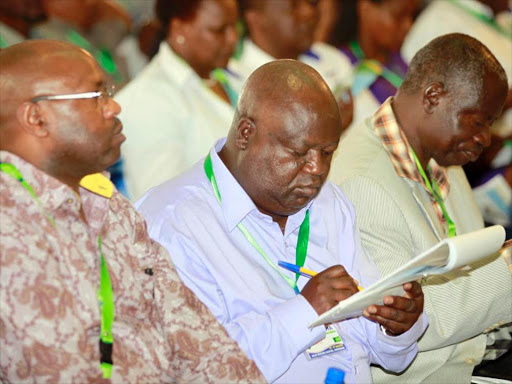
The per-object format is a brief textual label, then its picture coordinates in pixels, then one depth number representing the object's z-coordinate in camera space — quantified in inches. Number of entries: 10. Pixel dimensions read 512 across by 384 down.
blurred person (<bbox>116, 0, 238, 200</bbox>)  307.0
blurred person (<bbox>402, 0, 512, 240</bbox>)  340.8
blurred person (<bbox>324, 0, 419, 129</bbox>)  409.1
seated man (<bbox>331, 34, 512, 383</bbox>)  226.5
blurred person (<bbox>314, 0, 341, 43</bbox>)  482.6
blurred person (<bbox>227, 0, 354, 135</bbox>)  388.8
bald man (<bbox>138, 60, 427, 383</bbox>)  183.3
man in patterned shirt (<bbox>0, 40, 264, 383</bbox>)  145.3
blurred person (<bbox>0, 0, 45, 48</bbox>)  372.8
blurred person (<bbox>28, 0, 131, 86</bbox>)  421.4
